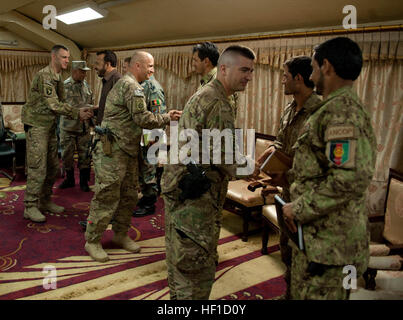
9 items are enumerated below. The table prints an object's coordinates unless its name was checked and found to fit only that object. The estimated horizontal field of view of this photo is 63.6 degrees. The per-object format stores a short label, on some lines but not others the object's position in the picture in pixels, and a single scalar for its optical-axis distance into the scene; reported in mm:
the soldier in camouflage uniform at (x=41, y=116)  3309
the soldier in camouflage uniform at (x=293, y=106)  1936
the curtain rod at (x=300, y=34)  2824
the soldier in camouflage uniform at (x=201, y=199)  1590
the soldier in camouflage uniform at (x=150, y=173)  3656
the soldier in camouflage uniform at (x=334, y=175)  1152
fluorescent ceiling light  4795
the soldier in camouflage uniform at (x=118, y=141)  2529
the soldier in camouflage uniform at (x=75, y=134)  4559
